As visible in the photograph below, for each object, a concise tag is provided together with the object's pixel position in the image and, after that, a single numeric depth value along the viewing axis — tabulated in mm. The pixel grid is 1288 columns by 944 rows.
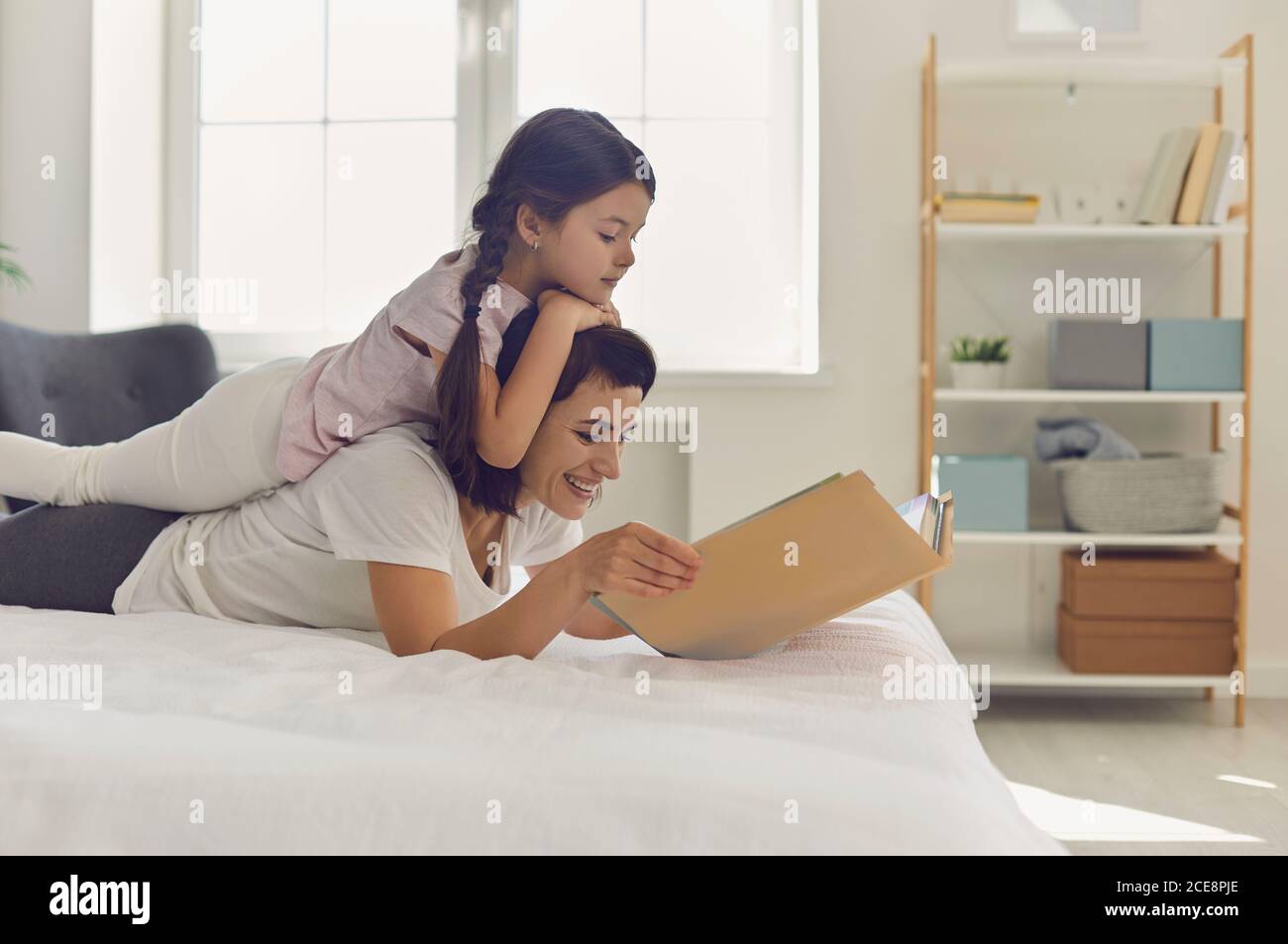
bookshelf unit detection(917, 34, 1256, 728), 2598
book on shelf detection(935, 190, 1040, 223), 2666
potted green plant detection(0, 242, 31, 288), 2650
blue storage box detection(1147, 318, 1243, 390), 2627
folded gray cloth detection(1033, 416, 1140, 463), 2633
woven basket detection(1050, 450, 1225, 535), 2592
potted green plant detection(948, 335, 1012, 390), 2725
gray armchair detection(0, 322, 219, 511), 2348
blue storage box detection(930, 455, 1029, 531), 2637
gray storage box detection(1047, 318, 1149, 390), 2641
